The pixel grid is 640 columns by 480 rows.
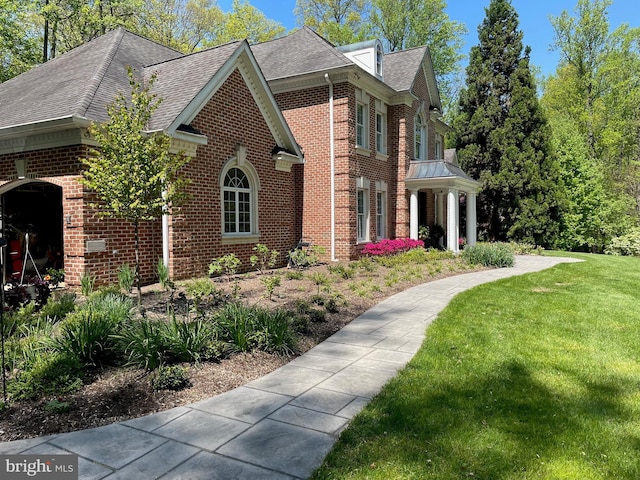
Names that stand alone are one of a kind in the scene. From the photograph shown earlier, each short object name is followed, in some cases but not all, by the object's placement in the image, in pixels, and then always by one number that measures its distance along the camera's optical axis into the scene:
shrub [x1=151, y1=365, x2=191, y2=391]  4.58
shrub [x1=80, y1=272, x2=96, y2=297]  8.72
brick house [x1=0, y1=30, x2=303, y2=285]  9.34
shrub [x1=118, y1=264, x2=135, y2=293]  8.98
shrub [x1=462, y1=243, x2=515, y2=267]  15.38
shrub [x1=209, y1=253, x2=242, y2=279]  10.02
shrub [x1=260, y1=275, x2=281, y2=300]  8.58
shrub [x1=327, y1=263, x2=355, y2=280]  11.71
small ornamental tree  6.70
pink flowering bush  16.48
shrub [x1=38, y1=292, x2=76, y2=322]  6.65
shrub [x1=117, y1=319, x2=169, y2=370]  5.00
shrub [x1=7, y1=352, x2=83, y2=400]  4.33
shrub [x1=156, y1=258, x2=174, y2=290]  9.48
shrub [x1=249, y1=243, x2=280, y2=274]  12.18
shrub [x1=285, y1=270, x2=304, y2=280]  11.20
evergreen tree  25.03
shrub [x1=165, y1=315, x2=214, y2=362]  5.25
